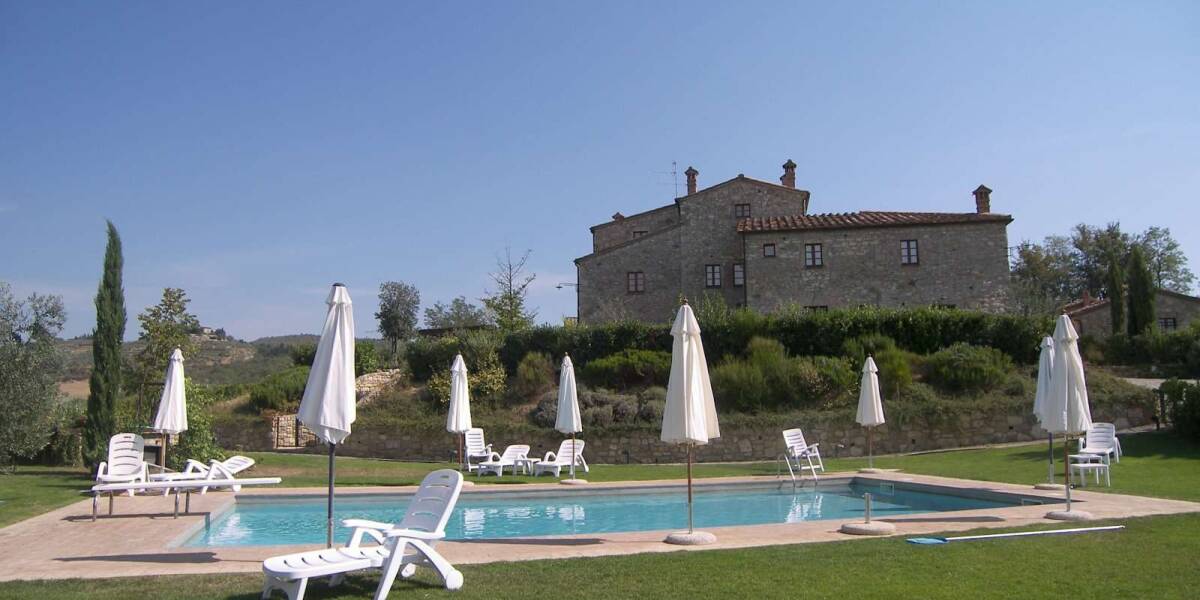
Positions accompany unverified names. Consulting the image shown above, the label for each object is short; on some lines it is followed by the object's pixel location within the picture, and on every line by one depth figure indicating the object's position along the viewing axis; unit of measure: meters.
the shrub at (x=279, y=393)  27.81
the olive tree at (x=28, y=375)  16.33
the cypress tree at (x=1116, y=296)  40.34
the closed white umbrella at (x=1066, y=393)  10.59
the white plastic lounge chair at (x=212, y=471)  12.56
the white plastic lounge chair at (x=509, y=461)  18.25
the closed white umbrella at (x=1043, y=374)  15.56
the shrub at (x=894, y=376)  23.67
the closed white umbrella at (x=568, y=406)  18.05
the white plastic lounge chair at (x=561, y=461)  18.31
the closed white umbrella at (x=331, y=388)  7.84
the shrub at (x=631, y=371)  26.34
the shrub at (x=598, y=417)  22.86
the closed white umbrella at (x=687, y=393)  9.43
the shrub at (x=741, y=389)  23.72
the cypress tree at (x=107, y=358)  16.95
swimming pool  11.73
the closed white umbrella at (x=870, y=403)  17.72
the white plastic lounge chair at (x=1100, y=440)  15.24
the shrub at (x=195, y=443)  16.27
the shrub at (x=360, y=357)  33.91
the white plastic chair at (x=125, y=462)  12.16
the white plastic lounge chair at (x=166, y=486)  10.38
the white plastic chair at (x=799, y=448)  16.53
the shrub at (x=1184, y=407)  17.48
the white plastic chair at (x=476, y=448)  19.31
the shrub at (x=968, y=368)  23.67
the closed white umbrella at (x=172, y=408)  13.52
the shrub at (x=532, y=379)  26.61
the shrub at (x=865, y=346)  25.56
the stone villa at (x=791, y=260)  32.88
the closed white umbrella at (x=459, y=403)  17.78
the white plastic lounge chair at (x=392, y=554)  5.78
